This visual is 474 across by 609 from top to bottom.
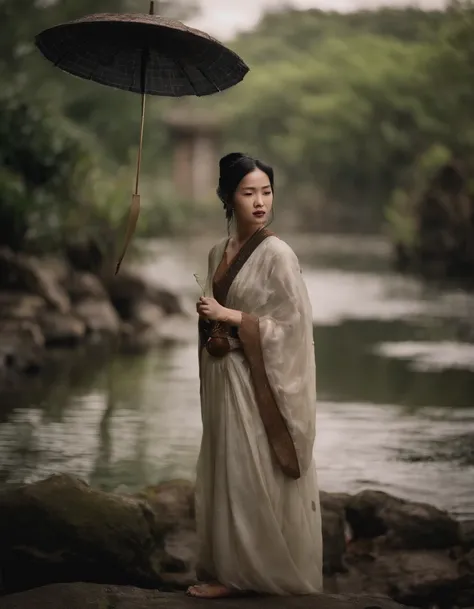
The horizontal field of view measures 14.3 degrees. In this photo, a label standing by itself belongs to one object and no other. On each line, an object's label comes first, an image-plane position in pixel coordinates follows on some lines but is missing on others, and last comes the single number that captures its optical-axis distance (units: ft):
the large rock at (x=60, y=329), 54.38
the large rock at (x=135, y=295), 63.42
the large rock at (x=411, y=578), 22.69
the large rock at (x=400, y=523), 25.21
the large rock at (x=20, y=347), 46.27
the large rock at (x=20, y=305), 52.24
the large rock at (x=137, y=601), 17.48
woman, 17.95
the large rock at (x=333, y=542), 23.69
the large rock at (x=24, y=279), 56.25
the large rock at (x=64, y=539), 19.98
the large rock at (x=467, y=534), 25.41
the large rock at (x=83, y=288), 60.52
